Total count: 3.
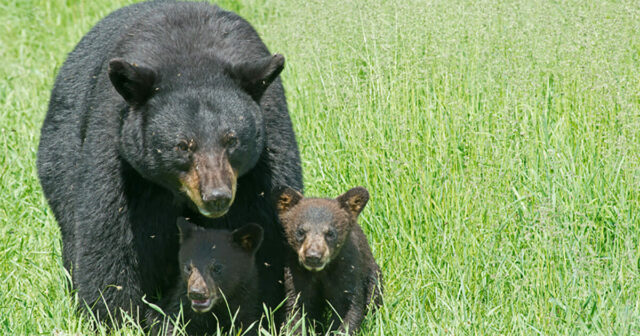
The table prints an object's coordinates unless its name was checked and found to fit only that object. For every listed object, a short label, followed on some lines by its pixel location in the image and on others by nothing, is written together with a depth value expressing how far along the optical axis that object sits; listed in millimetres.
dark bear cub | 9445
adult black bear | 8977
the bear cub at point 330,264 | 9594
